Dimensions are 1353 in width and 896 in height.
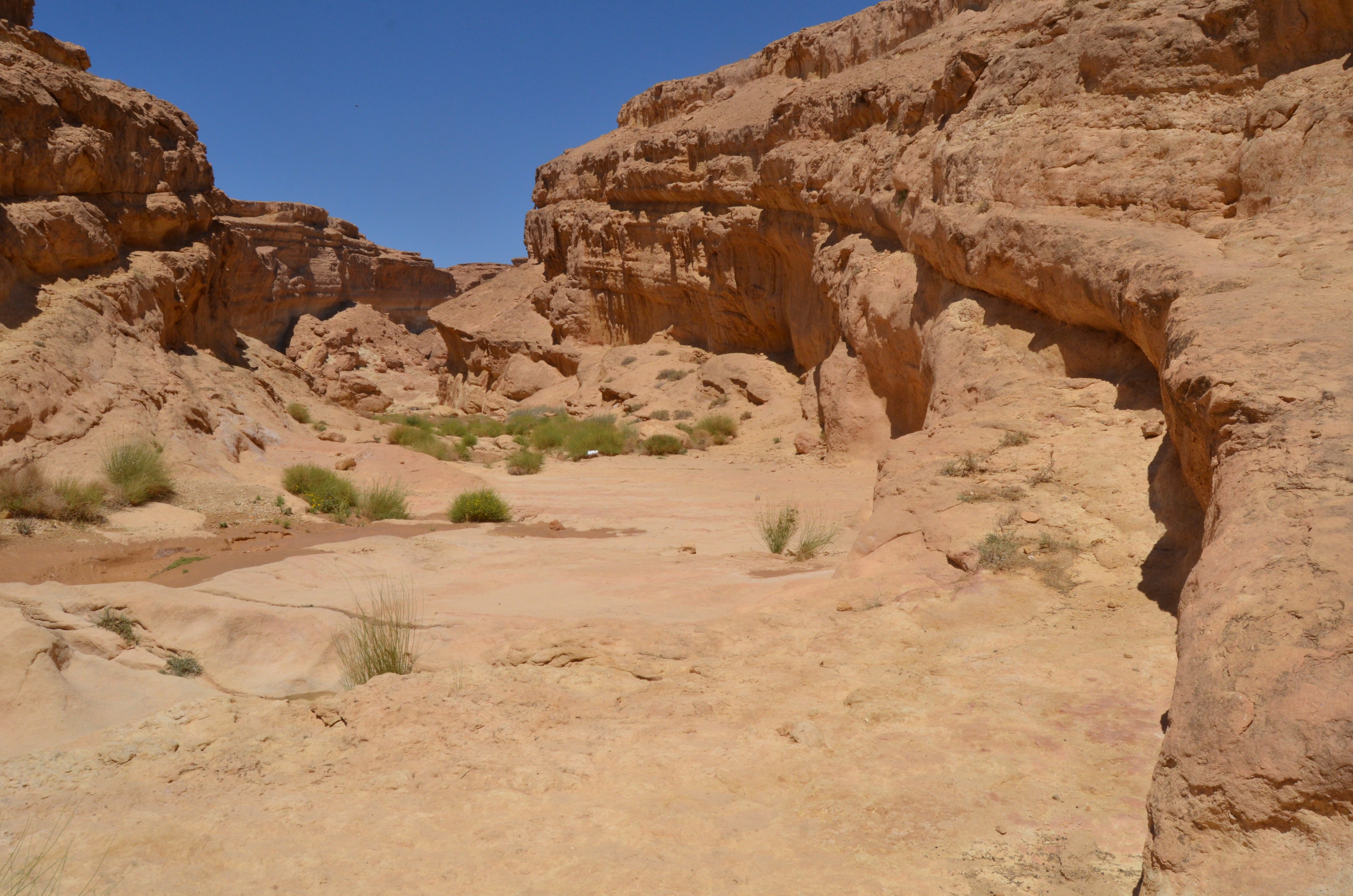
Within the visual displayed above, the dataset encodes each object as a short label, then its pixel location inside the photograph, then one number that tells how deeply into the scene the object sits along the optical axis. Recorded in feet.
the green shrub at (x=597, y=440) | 60.85
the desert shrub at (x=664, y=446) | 60.49
